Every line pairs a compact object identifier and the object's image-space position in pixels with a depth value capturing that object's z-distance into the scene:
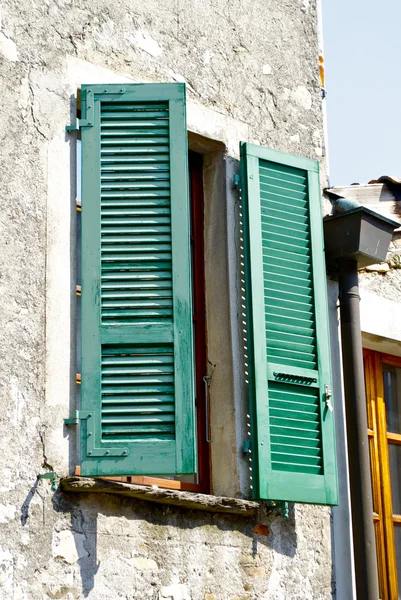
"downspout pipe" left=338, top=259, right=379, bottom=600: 8.47
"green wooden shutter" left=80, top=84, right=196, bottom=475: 7.35
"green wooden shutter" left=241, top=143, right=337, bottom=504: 8.06
